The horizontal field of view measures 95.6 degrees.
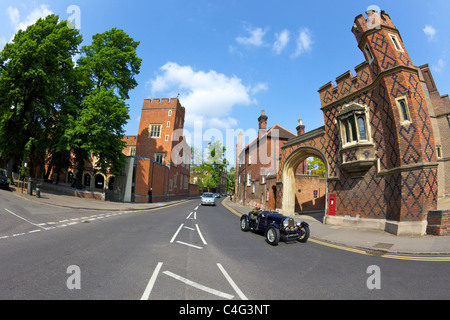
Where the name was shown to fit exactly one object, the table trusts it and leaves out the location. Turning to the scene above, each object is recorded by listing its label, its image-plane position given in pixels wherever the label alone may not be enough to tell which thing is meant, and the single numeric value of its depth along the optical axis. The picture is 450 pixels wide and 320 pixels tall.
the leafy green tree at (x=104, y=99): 21.78
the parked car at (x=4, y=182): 20.11
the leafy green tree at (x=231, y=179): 69.88
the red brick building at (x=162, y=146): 31.70
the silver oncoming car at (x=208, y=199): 28.03
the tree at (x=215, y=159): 63.47
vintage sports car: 8.23
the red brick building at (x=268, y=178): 24.91
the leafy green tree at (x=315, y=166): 37.47
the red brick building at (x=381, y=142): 10.04
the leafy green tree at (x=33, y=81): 19.28
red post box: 13.79
